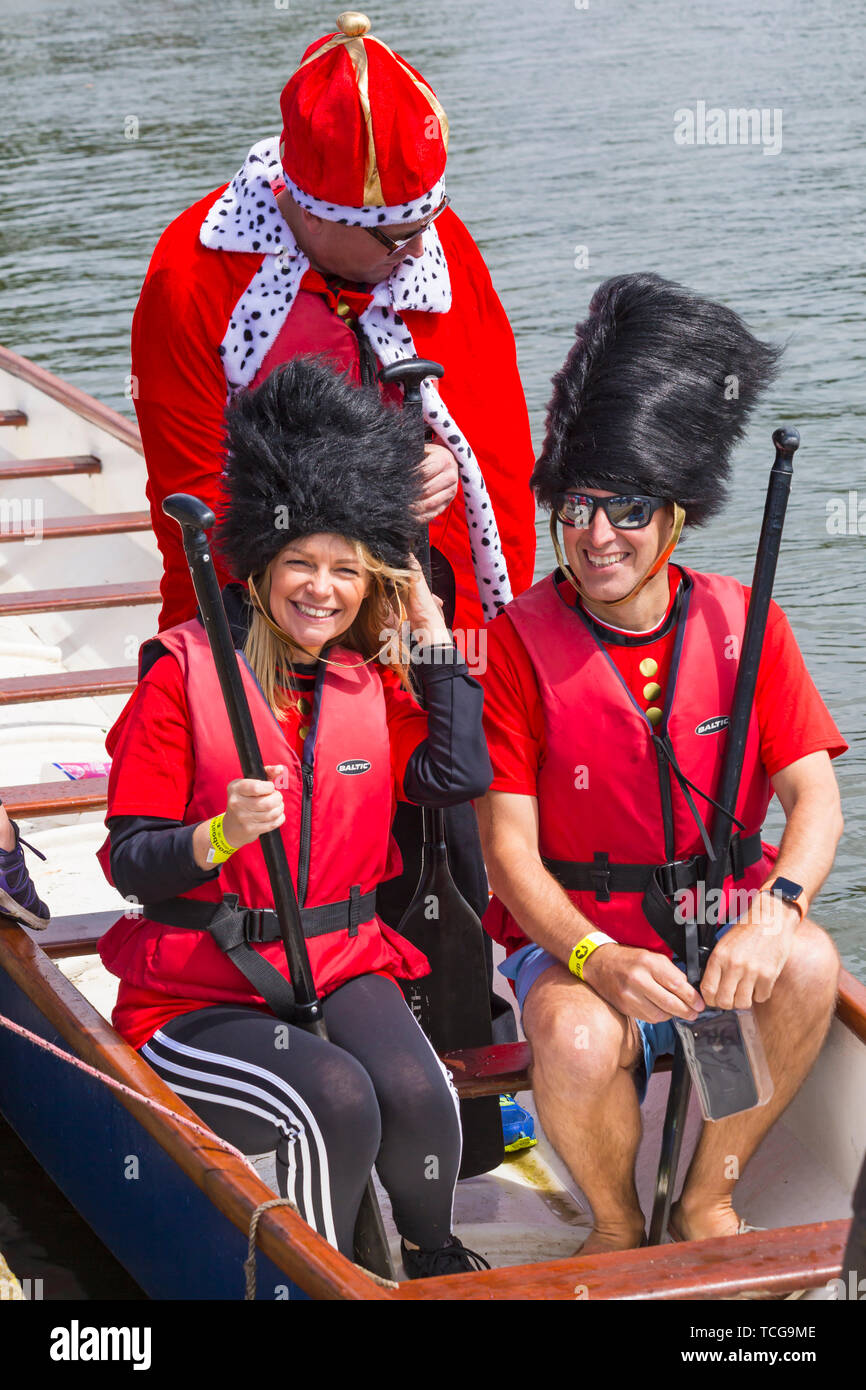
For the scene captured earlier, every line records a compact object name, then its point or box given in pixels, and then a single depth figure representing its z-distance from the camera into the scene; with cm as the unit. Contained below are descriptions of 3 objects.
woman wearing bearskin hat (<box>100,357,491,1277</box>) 496
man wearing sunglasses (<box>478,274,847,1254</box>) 530
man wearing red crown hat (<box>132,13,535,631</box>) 528
